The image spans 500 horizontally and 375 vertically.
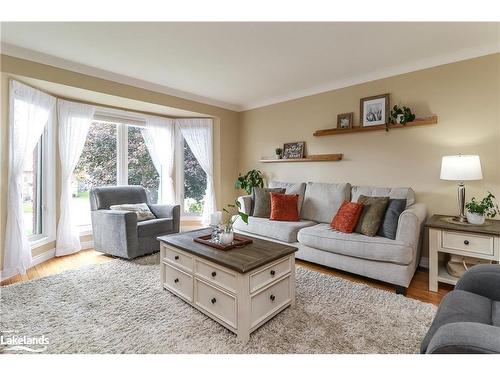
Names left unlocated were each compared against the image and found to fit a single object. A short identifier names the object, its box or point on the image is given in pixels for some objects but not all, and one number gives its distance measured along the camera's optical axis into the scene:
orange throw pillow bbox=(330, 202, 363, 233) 2.77
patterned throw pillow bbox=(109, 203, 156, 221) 3.51
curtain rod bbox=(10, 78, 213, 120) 3.10
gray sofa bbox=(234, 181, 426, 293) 2.33
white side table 2.12
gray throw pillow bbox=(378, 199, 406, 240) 2.53
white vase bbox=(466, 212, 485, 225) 2.31
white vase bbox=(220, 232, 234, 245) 2.12
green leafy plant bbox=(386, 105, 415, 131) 2.97
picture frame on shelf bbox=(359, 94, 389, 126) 3.21
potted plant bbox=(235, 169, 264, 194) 4.58
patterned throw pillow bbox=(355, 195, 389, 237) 2.60
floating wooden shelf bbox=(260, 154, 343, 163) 3.65
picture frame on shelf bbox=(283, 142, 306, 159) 4.07
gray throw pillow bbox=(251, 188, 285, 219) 3.69
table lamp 2.32
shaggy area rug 1.62
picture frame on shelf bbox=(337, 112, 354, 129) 3.51
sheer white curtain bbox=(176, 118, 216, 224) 4.68
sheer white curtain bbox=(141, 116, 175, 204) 4.40
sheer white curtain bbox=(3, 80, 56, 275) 2.71
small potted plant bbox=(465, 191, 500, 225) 2.30
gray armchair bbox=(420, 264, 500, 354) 0.85
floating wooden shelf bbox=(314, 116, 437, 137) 2.87
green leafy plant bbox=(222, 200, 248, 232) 2.18
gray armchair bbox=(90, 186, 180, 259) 3.10
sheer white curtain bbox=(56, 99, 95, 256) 3.44
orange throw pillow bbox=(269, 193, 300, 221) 3.46
